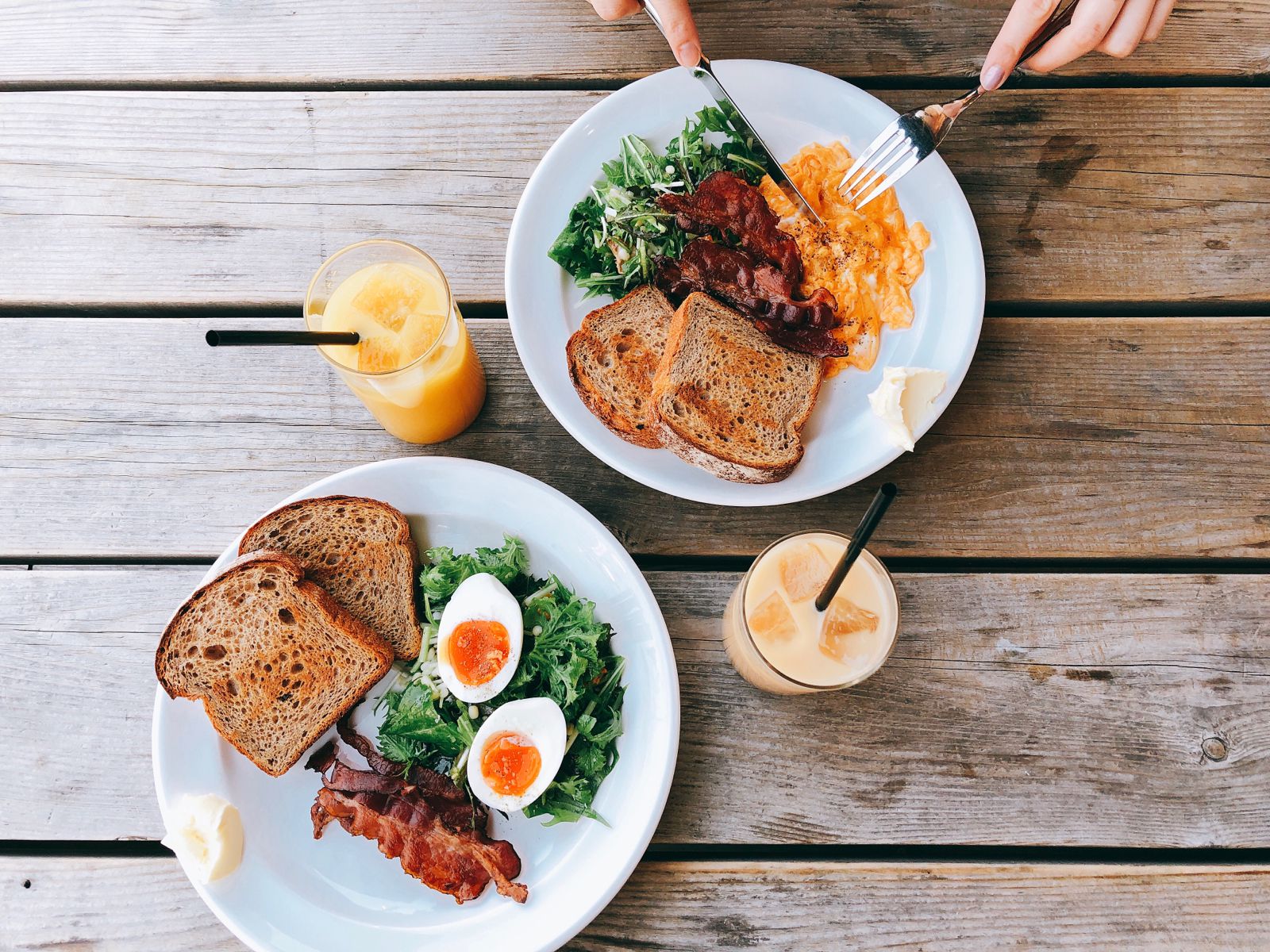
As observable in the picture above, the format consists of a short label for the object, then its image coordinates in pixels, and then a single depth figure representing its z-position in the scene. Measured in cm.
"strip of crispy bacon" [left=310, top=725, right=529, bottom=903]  56
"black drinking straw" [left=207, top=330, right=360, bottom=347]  50
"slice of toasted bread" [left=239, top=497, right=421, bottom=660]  58
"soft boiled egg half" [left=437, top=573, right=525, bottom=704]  57
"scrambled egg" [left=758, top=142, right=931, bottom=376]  60
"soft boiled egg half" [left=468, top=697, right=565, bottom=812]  56
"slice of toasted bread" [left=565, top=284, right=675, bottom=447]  59
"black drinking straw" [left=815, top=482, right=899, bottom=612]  48
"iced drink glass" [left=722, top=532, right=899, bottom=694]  55
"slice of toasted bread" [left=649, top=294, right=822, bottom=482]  58
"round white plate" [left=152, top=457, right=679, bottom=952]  57
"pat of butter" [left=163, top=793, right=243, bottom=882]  56
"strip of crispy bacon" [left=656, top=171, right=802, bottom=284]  60
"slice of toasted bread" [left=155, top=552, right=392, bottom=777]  57
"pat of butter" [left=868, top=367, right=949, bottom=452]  57
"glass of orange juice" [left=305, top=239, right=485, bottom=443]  55
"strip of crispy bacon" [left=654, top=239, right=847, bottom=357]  60
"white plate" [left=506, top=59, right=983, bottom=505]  58
